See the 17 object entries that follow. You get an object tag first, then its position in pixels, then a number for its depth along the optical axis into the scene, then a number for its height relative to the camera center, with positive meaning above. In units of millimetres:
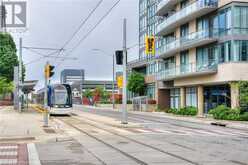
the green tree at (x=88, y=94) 141000 +2244
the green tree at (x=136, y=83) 84806 +3264
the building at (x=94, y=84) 184288 +6907
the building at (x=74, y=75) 124075 +7897
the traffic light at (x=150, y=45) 31000 +3684
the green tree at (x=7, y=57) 85188 +8071
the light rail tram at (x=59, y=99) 46438 +241
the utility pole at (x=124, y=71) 32906 +2102
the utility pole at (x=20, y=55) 51012 +5174
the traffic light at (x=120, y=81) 38438 +1641
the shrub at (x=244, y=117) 42656 -1465
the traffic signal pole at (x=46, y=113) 28266 -685
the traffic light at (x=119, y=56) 33281 +3182
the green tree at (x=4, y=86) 74875 +2536
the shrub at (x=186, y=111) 54750 -1221
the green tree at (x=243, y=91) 43294 +897
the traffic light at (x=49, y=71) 28234 +1829
